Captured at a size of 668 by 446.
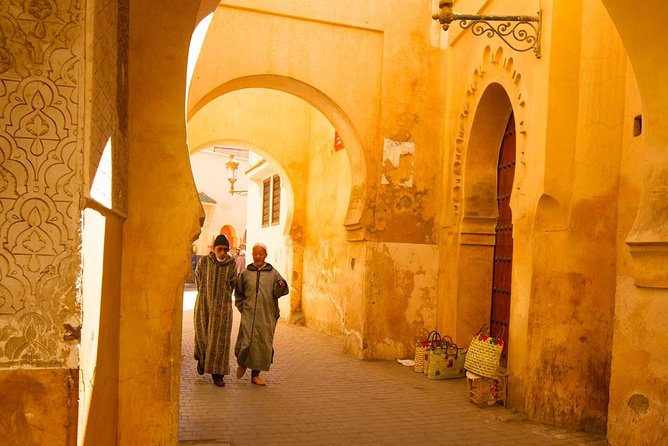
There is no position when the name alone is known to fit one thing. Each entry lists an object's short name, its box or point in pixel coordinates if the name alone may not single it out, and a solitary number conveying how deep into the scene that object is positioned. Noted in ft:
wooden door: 22.29
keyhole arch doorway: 23.12
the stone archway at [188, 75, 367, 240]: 24.64
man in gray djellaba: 20.79
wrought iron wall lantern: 57.82
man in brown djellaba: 20.51
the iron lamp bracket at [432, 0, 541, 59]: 17.08
